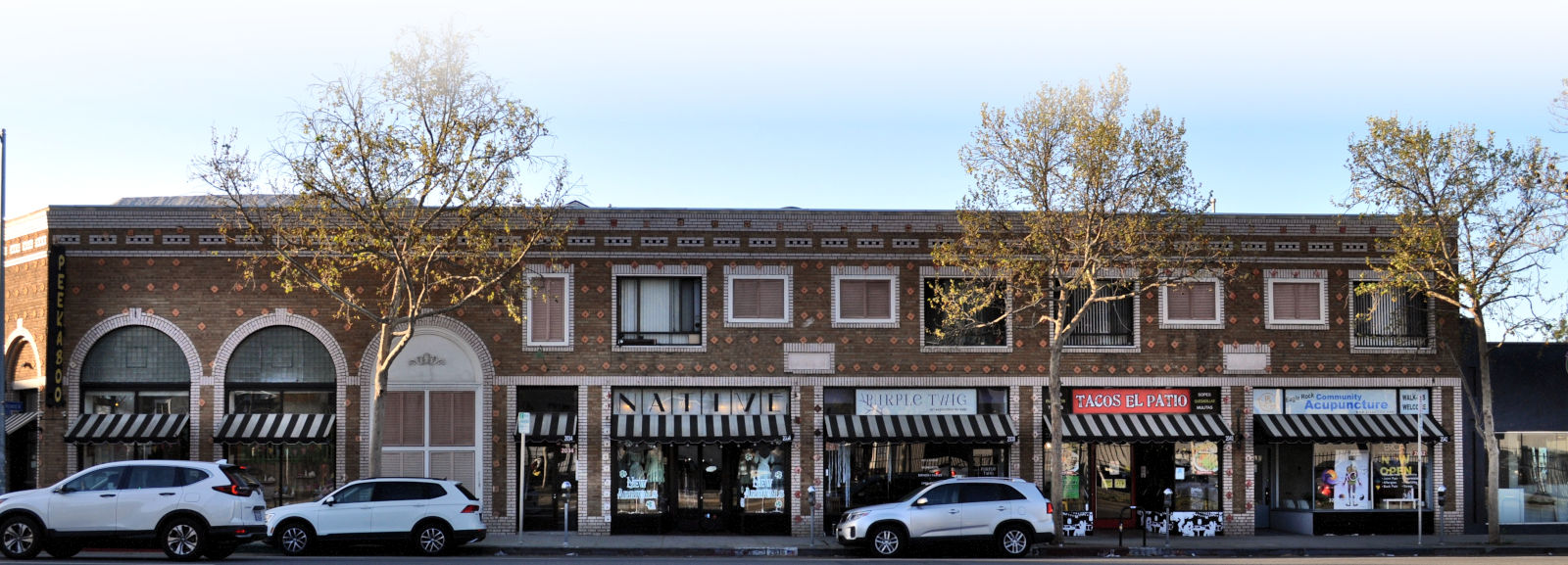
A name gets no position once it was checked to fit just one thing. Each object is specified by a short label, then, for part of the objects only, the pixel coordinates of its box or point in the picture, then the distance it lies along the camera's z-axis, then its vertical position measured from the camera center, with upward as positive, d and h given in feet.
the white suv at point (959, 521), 77.66 -8.81
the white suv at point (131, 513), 68.28 -7.38
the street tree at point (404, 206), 80.74 +10.15
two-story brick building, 91.35 -0.78
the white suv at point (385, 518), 75.61 -8.54
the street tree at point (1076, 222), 82.64 +9.38
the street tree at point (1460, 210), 85.76 +10.29
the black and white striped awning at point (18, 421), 91.25 -3.62
